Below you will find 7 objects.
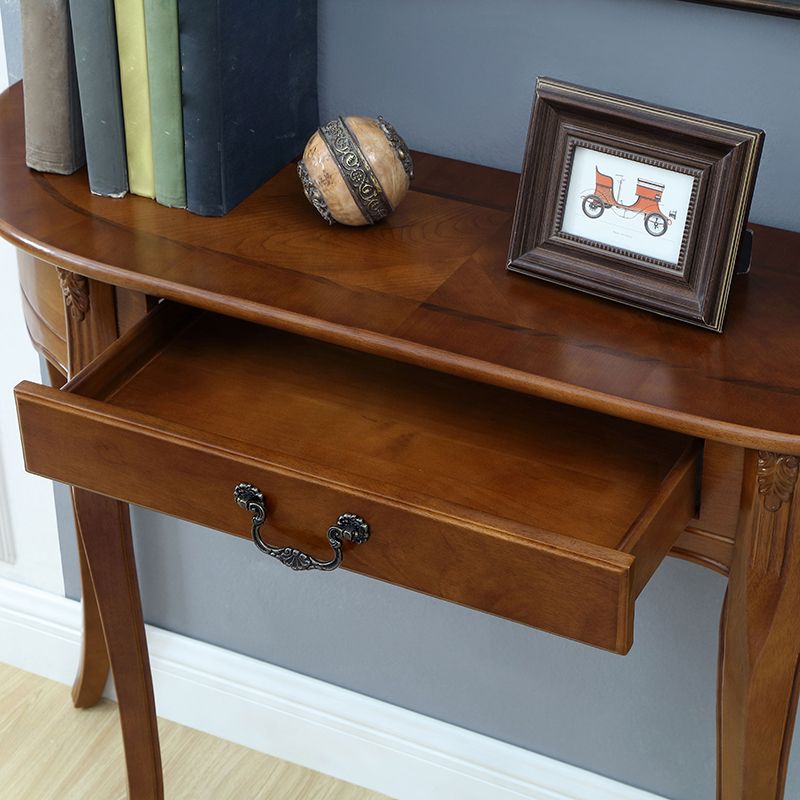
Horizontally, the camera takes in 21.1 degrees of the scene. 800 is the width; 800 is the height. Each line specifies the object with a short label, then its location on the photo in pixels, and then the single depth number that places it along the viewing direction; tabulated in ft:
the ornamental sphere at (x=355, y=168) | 6.04
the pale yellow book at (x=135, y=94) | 6.08
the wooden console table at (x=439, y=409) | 5.51
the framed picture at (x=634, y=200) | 5.66
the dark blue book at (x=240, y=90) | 6.03
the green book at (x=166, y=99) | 6.01
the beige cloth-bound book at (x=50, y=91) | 6.20
